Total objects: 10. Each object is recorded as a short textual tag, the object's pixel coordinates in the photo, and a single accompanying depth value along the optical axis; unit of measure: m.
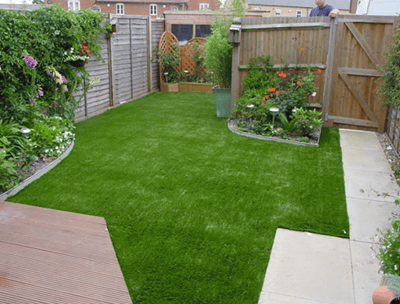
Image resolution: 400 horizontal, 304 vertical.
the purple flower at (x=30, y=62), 5.30
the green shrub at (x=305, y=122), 6.14
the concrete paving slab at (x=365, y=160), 5.13
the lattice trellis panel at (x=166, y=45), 11.05
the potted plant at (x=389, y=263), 2.26
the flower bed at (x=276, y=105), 6.24
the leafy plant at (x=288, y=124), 6.21
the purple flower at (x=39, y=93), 5.64
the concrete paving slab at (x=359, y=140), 6.06
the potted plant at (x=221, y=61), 7.48
